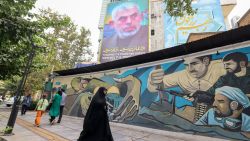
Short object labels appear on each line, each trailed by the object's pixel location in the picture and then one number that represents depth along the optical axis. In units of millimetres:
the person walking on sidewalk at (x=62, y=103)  11210
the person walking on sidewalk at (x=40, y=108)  9764
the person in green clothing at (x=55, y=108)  10406
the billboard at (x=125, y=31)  29359
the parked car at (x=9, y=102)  28734
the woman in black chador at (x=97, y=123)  5043
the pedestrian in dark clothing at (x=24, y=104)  15702
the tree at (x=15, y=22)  6386
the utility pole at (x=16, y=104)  7379
